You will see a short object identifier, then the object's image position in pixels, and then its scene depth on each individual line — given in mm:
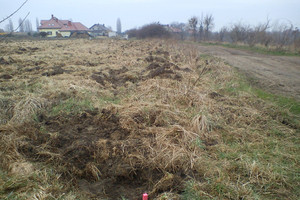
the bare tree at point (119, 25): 125562
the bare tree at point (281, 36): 18922
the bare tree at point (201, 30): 38203
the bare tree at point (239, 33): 26950
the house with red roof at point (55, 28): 54156
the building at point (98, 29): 69200
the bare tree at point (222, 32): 33331
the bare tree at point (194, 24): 39438
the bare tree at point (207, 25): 37431
